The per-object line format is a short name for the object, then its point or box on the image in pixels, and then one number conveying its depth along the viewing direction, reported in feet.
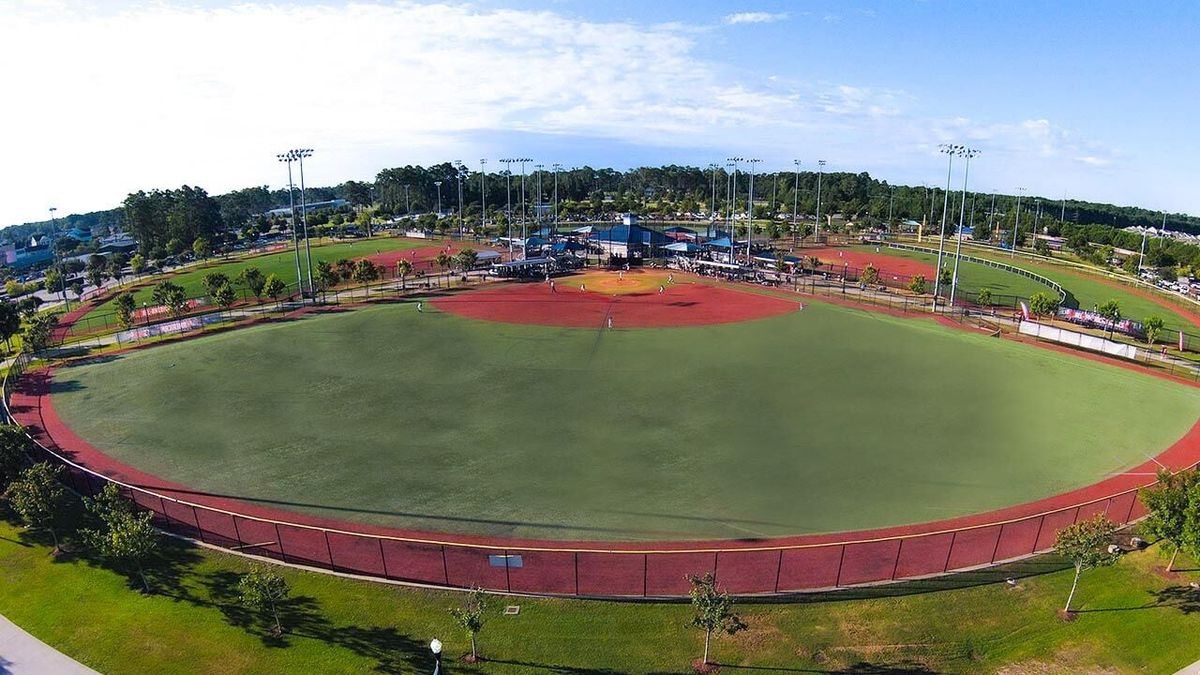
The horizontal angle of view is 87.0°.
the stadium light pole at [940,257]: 214.42
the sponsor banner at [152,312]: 202.49
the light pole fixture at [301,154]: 225.15
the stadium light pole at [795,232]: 367.52
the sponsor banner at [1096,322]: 180.45
